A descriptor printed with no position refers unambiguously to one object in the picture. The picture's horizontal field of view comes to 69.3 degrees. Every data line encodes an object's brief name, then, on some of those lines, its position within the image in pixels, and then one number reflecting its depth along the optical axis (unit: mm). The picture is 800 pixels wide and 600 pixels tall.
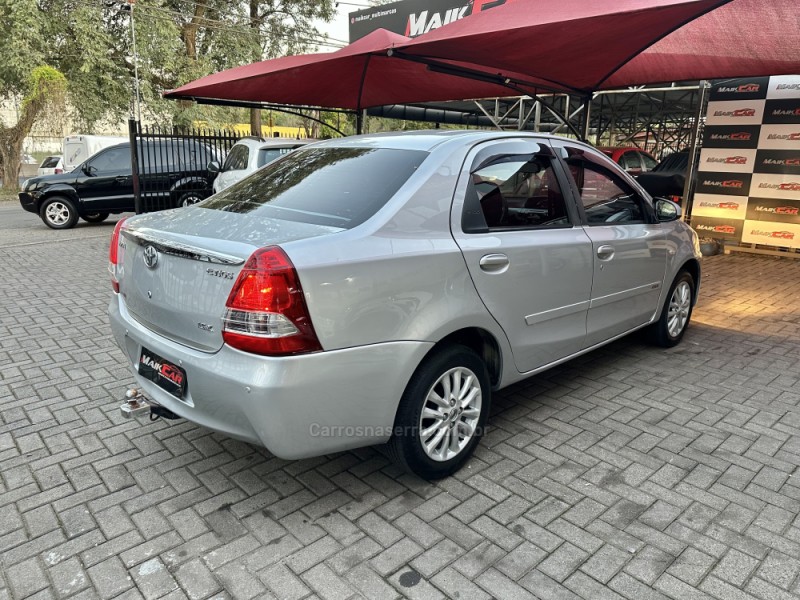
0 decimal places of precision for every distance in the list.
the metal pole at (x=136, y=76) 17052
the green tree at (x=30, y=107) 16578
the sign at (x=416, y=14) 12422
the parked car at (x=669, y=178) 10703
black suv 10836
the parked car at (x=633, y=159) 12857
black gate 10391
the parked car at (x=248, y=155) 9430
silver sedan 2236
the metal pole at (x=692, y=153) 9301
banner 8773
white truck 15422
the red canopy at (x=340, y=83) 6592
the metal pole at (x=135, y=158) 9102
